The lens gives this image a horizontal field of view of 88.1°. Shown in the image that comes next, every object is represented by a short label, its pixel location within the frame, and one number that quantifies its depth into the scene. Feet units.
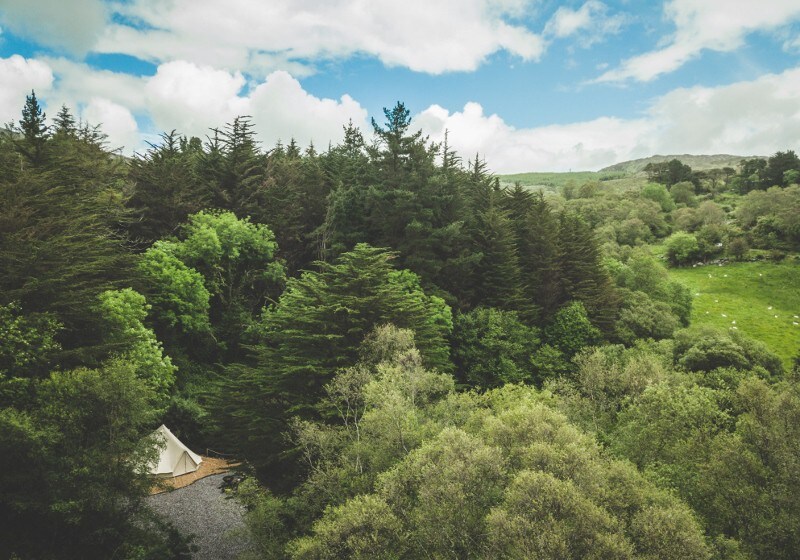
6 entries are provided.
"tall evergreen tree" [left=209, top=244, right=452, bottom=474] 86.74
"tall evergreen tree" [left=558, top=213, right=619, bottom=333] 162.40
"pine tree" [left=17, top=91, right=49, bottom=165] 102.63
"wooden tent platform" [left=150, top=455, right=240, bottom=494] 97.96
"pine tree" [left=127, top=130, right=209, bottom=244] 136.15
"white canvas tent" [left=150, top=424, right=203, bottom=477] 98.68
